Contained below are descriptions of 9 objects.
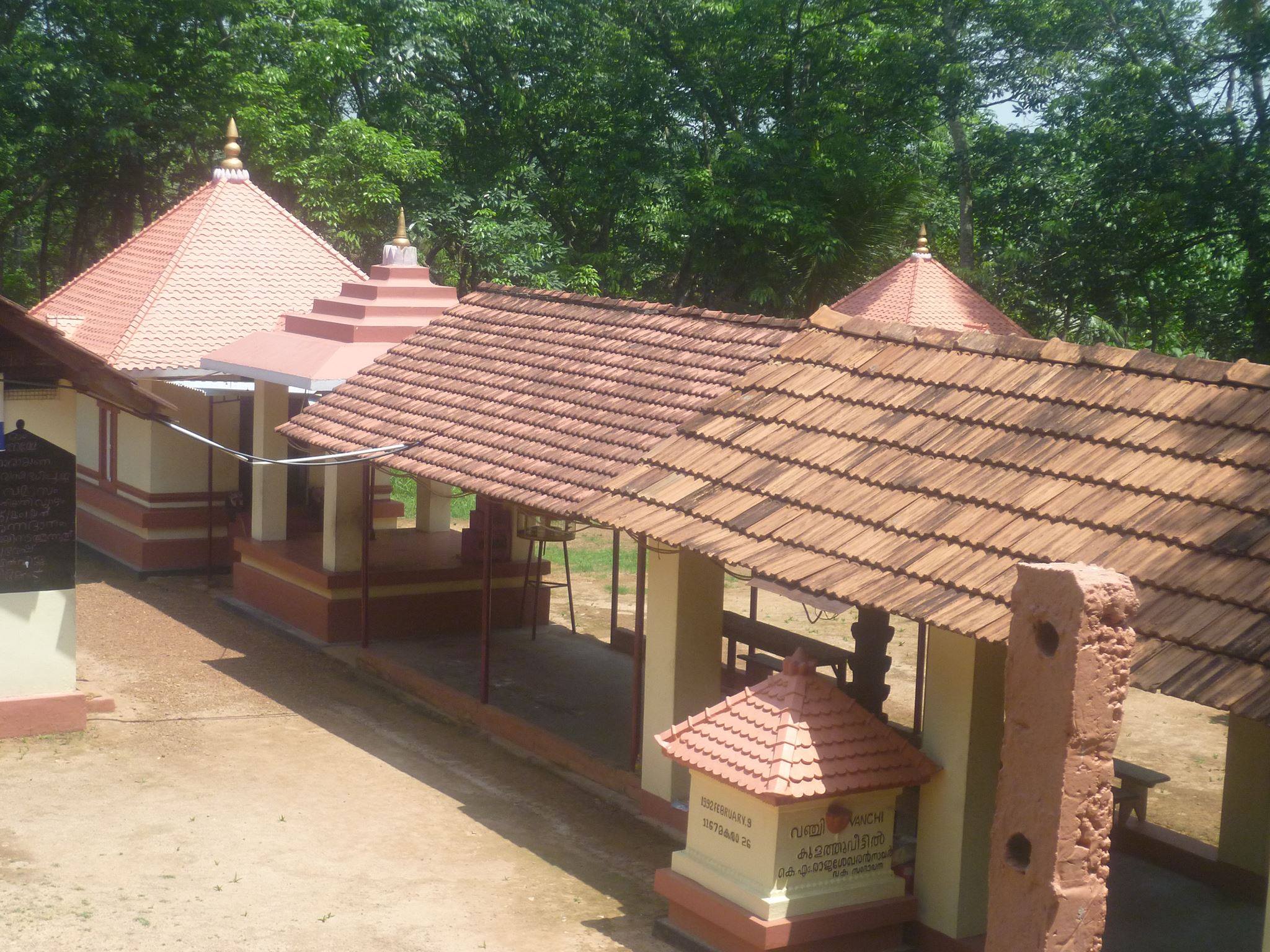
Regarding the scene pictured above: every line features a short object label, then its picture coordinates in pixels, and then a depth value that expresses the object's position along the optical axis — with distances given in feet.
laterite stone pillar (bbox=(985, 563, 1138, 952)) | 17.81
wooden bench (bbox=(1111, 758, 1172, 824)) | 30.68
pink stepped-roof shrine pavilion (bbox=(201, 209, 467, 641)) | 45.09
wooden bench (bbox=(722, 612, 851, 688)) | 35.58
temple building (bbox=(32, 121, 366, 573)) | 53.93
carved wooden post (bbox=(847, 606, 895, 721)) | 33.99
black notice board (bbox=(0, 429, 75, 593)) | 34.14
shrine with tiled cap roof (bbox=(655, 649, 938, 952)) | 23.34
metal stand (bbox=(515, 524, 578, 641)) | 44.68
